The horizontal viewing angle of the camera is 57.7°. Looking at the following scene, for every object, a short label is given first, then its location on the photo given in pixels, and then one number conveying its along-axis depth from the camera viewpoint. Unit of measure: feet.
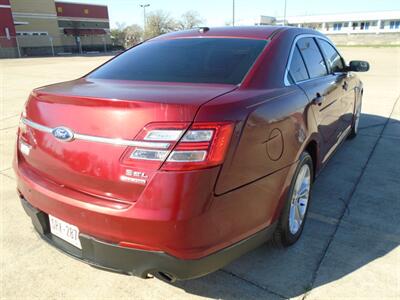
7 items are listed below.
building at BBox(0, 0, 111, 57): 126.41
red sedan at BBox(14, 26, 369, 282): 5.80
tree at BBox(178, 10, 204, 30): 262.49
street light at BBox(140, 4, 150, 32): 219.28
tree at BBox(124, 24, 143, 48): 206.98
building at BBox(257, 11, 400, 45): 240.53
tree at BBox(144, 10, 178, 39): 239.50
